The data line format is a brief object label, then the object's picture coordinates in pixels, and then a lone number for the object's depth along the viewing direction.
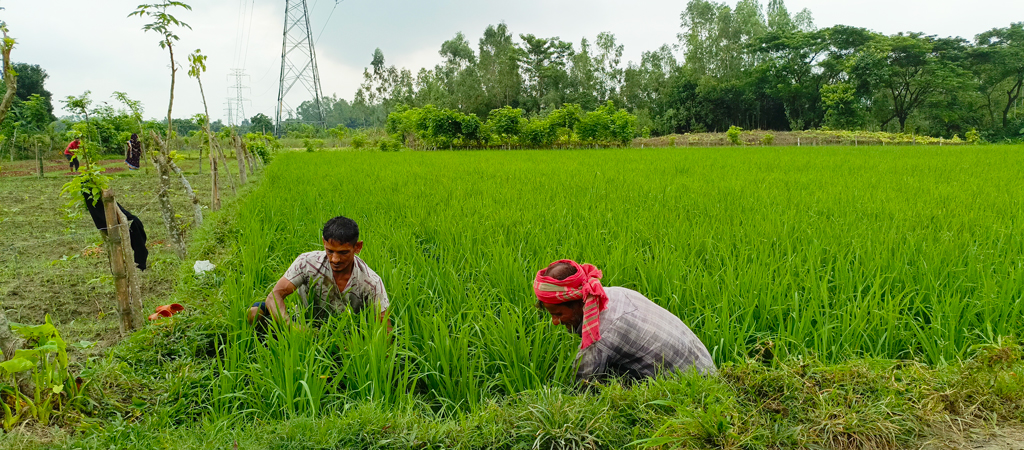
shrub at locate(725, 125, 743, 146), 23.86
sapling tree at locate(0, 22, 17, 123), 1.95
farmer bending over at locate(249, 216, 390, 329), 2.38
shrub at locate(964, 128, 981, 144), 25.48
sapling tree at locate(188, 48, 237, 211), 5.98
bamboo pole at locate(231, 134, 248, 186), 11.08
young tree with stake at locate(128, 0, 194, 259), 4.44
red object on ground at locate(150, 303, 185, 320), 2.93
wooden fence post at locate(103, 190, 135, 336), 2.81
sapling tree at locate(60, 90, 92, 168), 5.89
